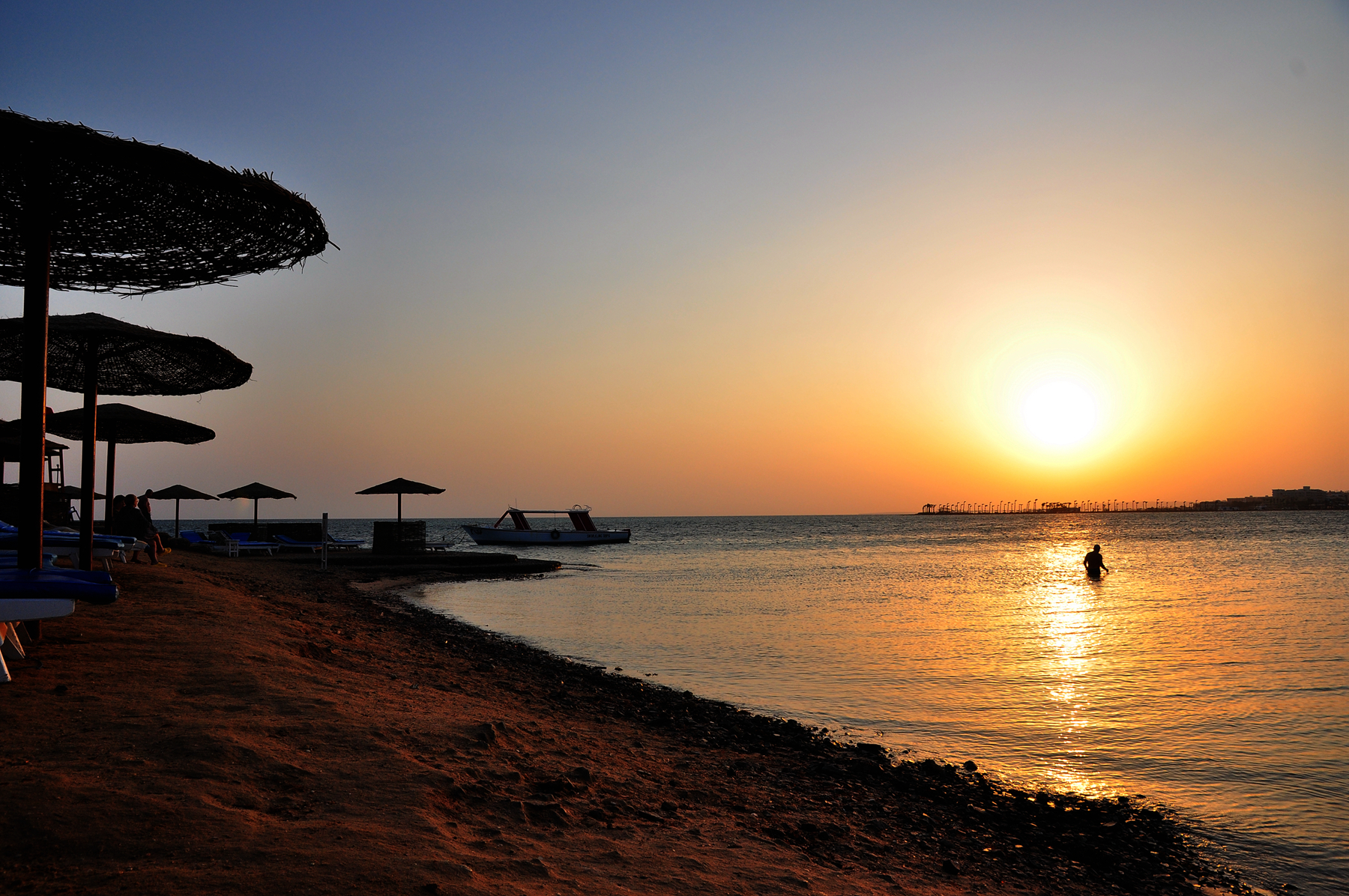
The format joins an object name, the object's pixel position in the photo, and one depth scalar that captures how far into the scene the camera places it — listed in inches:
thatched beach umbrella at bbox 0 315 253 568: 287.0
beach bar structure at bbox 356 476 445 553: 1165.1
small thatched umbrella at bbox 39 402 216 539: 430.3
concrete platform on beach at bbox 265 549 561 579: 1021.8
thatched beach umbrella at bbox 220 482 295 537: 1162.6
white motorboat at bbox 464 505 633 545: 2190.0
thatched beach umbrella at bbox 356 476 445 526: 1211.9
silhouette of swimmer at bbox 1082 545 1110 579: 1238.3
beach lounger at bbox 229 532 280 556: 1039.0
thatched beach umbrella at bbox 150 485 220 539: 1130.7
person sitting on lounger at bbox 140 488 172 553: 544.9
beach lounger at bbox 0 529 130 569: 319.1
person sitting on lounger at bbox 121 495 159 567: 495.8
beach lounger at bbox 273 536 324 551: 1196.4
